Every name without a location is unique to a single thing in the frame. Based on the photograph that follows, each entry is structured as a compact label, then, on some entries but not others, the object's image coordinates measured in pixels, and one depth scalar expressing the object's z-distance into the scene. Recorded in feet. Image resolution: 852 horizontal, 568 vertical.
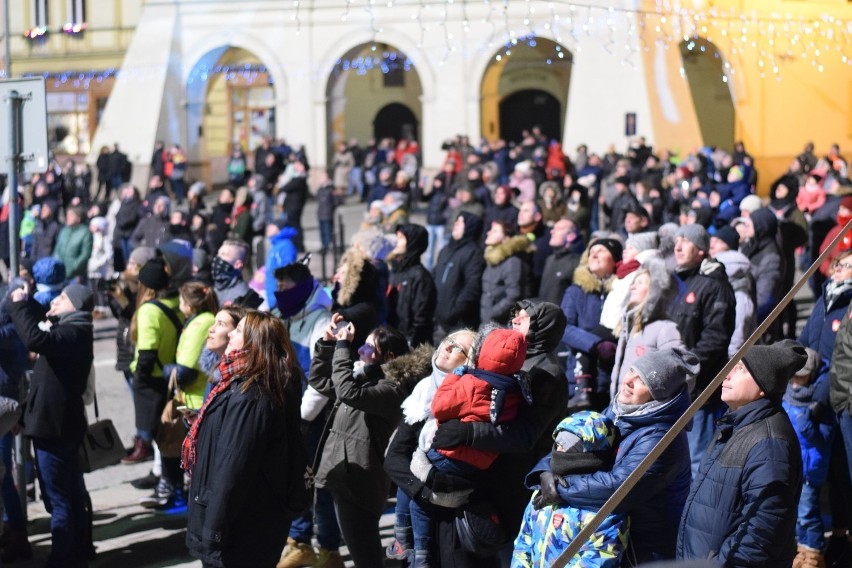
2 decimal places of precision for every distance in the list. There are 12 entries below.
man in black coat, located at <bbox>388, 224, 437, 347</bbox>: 49.00
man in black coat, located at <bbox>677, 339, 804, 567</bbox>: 23.89
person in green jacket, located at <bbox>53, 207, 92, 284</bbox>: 78.78
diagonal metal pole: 19.42
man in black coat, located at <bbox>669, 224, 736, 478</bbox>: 38.71
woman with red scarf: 27.05
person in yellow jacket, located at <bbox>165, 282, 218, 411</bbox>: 39.63
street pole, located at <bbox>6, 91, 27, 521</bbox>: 43.03
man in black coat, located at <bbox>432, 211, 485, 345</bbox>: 53.40
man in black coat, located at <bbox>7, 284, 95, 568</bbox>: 35.57
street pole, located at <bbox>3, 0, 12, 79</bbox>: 59.81
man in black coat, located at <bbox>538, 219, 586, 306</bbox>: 49.39
